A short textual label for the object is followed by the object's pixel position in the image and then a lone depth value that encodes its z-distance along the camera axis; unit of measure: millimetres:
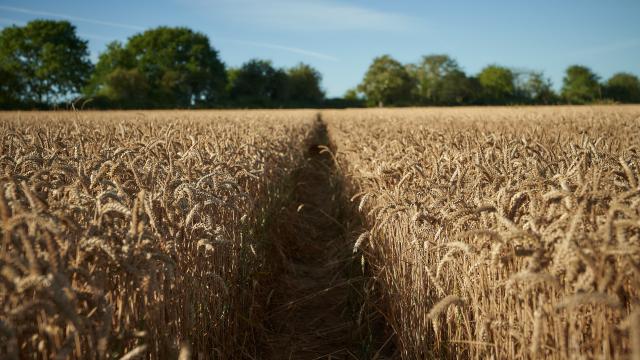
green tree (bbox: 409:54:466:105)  80062
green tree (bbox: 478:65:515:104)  80062
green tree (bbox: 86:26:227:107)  60812
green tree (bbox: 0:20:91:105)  52528
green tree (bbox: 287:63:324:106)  72688
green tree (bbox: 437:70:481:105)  76250
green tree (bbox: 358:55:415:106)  75688
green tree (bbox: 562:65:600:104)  77000
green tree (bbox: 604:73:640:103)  72688
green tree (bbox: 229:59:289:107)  70500
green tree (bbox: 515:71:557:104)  86100
